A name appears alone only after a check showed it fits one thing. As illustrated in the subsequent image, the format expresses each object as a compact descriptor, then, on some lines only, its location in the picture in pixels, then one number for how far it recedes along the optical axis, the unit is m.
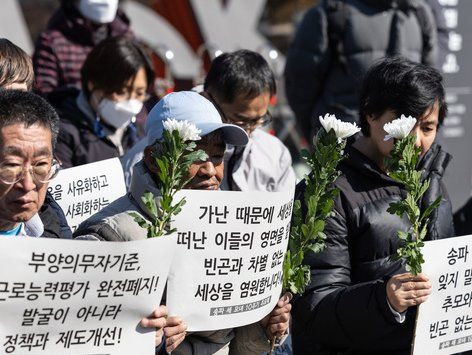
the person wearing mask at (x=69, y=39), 12.91
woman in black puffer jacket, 7.42
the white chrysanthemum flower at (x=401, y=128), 7.01
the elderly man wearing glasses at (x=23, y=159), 6.24
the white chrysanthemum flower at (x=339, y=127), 7.07
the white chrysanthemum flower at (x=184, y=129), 6.40
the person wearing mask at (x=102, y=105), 11.06
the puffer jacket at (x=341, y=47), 13.34
